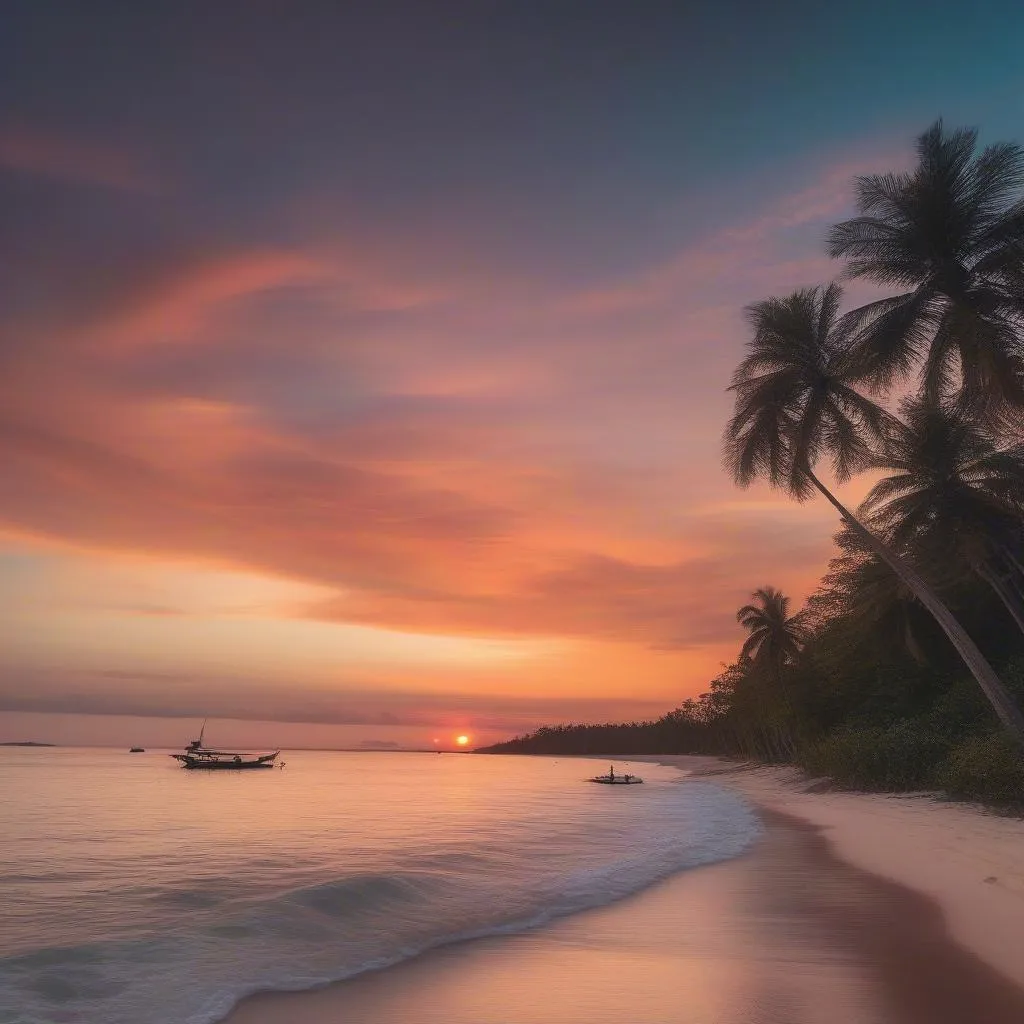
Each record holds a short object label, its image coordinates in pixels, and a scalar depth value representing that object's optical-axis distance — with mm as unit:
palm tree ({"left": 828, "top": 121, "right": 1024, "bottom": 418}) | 21562
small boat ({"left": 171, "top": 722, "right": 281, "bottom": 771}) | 93250
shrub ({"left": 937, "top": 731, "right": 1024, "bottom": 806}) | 21406
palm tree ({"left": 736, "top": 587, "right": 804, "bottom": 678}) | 68812
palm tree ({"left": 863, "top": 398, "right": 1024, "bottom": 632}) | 28891
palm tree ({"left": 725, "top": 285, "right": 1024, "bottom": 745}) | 29156
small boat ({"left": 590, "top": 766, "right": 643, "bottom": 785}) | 66581
